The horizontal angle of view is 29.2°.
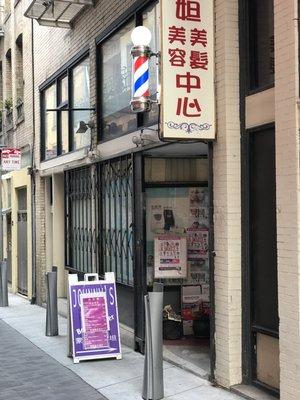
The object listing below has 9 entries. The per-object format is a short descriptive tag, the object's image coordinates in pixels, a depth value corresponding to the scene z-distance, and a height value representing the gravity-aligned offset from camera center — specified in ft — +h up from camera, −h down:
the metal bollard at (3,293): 43.96 -6.41
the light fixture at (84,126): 33.30 +4.79
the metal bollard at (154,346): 18.80 -4.53
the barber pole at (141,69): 21.31 +5.20
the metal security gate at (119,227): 28.58 -1.00
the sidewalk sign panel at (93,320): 25.02 -4.90
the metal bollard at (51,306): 31.37 -5.31
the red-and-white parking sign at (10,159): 46.28 +4.04
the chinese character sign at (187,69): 19.70 +4.78
